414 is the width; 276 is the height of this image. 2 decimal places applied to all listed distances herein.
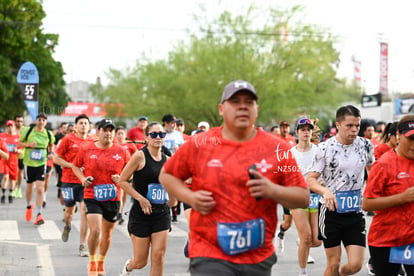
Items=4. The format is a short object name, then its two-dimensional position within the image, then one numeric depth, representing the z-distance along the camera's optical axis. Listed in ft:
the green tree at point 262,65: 138.51
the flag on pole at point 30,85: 70.59
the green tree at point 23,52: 136.46
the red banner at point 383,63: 234.25
